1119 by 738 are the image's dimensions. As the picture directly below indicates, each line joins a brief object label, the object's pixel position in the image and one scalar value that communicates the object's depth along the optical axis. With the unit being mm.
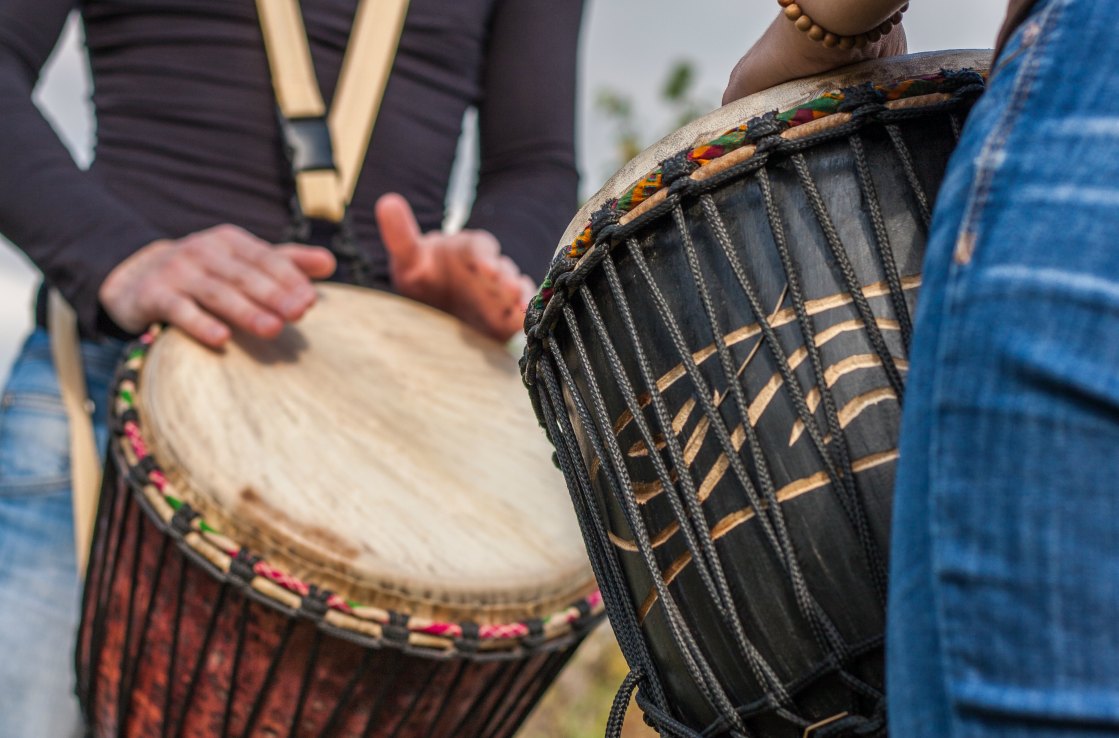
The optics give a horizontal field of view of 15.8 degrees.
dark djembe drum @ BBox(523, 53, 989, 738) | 2152
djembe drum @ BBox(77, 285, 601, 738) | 2404
